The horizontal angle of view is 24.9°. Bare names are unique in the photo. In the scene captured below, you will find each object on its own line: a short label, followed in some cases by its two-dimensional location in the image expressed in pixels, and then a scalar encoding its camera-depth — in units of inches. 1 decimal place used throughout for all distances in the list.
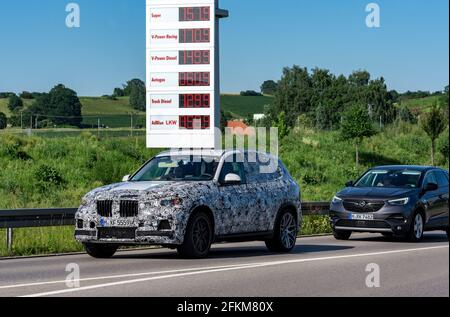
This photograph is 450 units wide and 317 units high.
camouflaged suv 606.5
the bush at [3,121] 3686.5
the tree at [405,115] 3969.5
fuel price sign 1139.9
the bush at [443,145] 2733.8
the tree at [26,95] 5123.0
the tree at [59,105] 4384.4
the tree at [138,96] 5142.7
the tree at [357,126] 2706.9
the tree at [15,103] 4732.3
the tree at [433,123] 2544.3
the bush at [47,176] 2023.9
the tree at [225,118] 4630.4
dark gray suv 836.0
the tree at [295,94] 5398.6
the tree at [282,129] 2797.7
